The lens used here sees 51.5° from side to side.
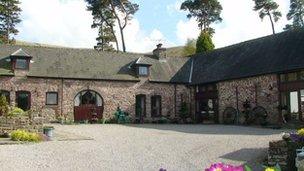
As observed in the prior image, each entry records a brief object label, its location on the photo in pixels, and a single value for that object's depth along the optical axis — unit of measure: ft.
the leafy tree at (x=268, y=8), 115.46
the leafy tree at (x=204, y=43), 92.38
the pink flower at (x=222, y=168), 8.38
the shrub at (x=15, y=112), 45.87
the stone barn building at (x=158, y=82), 59.74
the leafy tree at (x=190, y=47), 119.93
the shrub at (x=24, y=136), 39.96
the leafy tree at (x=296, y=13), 121.54
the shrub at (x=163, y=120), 72.22
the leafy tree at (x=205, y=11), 113.56
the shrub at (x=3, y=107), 46.95
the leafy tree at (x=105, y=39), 115.96
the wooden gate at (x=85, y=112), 68.54
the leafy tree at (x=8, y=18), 112.09
